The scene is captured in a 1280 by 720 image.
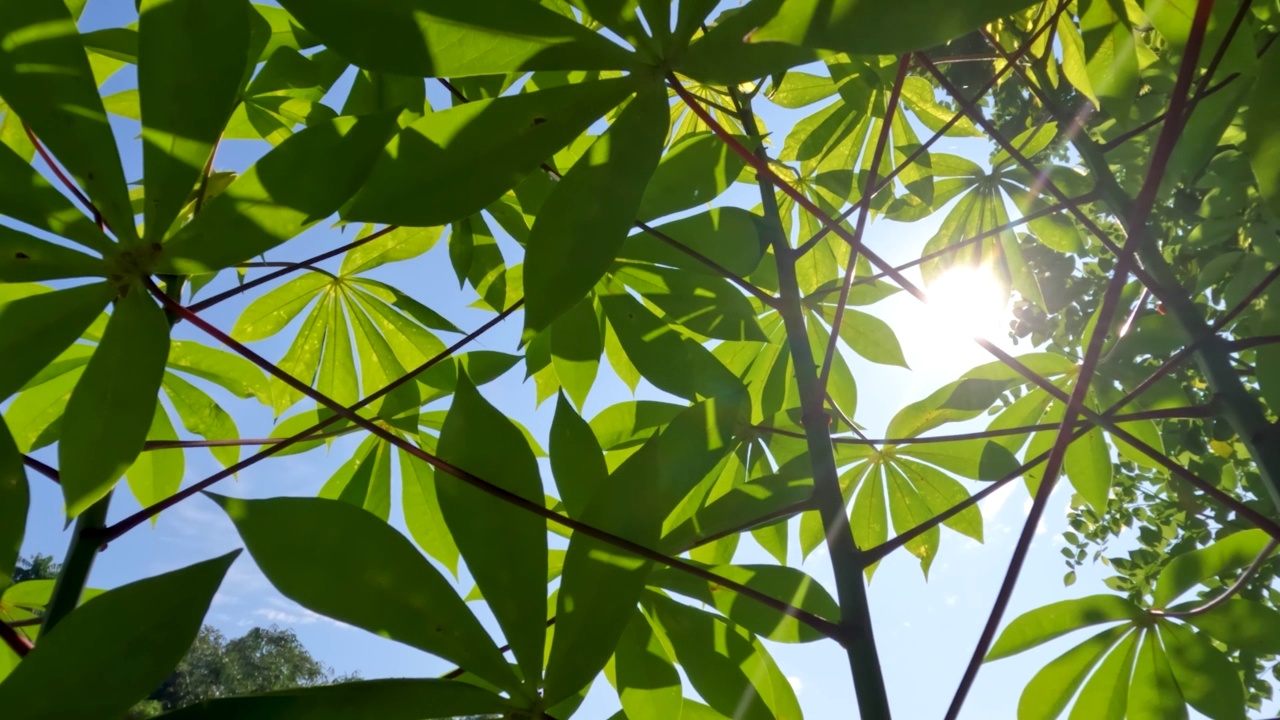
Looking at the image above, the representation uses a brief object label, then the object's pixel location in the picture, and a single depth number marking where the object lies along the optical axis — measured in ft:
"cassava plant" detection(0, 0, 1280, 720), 1.62
